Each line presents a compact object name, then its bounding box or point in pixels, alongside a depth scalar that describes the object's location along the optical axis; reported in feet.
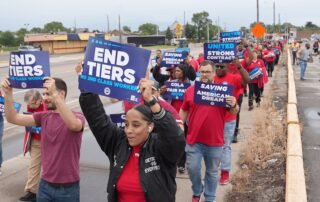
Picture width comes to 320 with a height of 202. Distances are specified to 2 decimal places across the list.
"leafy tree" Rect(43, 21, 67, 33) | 476.75
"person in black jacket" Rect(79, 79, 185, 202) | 10.61
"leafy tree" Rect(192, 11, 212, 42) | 397.10
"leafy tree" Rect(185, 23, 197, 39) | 374.10
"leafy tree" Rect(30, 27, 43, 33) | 481.46
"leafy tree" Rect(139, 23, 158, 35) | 460.96
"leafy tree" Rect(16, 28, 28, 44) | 303.40
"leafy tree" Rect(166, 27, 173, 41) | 339.32
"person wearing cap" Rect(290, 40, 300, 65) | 123.35
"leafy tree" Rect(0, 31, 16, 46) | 300.40
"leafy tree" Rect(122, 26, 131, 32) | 541.26
